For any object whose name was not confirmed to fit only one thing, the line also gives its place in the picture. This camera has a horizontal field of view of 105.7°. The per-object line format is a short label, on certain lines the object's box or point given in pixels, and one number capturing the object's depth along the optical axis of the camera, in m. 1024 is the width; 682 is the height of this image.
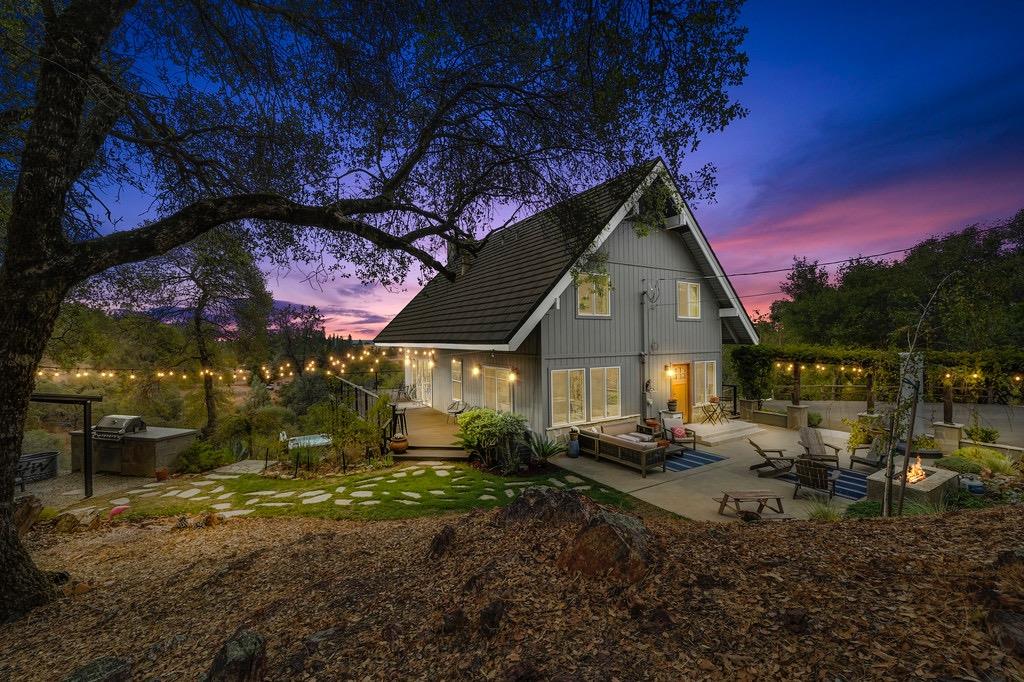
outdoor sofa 9.30
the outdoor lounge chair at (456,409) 13.80
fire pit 6.58
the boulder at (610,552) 3.10
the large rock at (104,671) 2.59
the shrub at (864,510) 6.32
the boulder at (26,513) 5.33
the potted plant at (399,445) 10.39
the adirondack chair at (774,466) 9.12
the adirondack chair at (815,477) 7.70
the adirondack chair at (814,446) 9.15
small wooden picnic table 6.76
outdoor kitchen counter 9.17
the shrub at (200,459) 9.63
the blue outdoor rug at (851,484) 8.02
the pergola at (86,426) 7.60
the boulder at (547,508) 3.97
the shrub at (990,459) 8.34
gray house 10.97
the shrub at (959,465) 8.03
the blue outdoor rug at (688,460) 9.95
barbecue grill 9.18
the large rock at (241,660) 2.28
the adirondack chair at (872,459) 9.40
